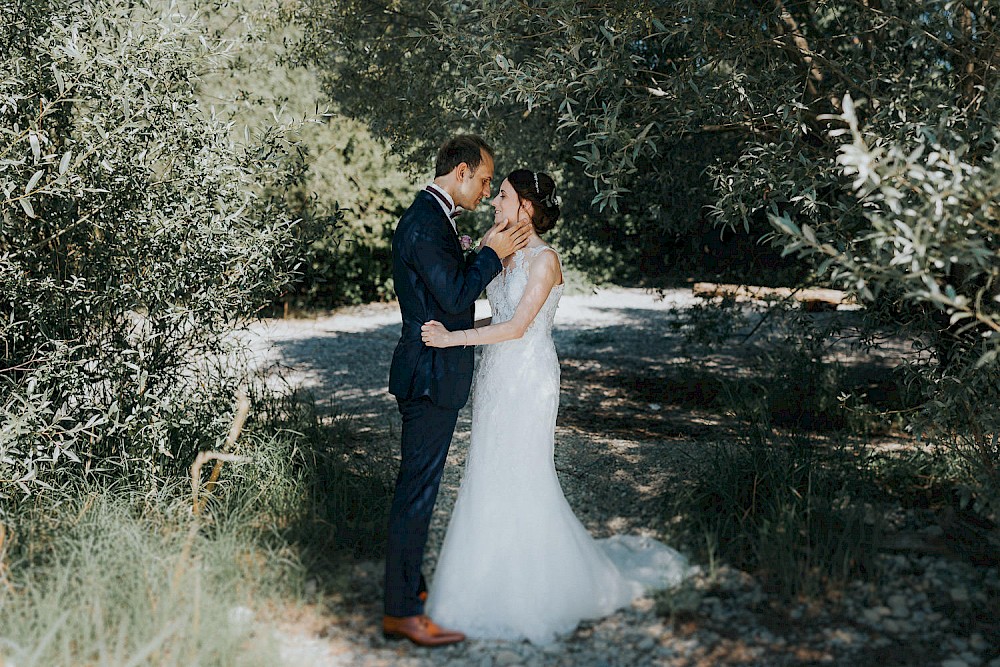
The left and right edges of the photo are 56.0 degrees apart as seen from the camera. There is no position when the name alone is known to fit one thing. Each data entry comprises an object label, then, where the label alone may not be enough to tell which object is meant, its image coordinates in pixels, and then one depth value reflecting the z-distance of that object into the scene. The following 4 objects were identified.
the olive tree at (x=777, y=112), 3.63
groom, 4.04
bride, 4.26
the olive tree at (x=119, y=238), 4.98
